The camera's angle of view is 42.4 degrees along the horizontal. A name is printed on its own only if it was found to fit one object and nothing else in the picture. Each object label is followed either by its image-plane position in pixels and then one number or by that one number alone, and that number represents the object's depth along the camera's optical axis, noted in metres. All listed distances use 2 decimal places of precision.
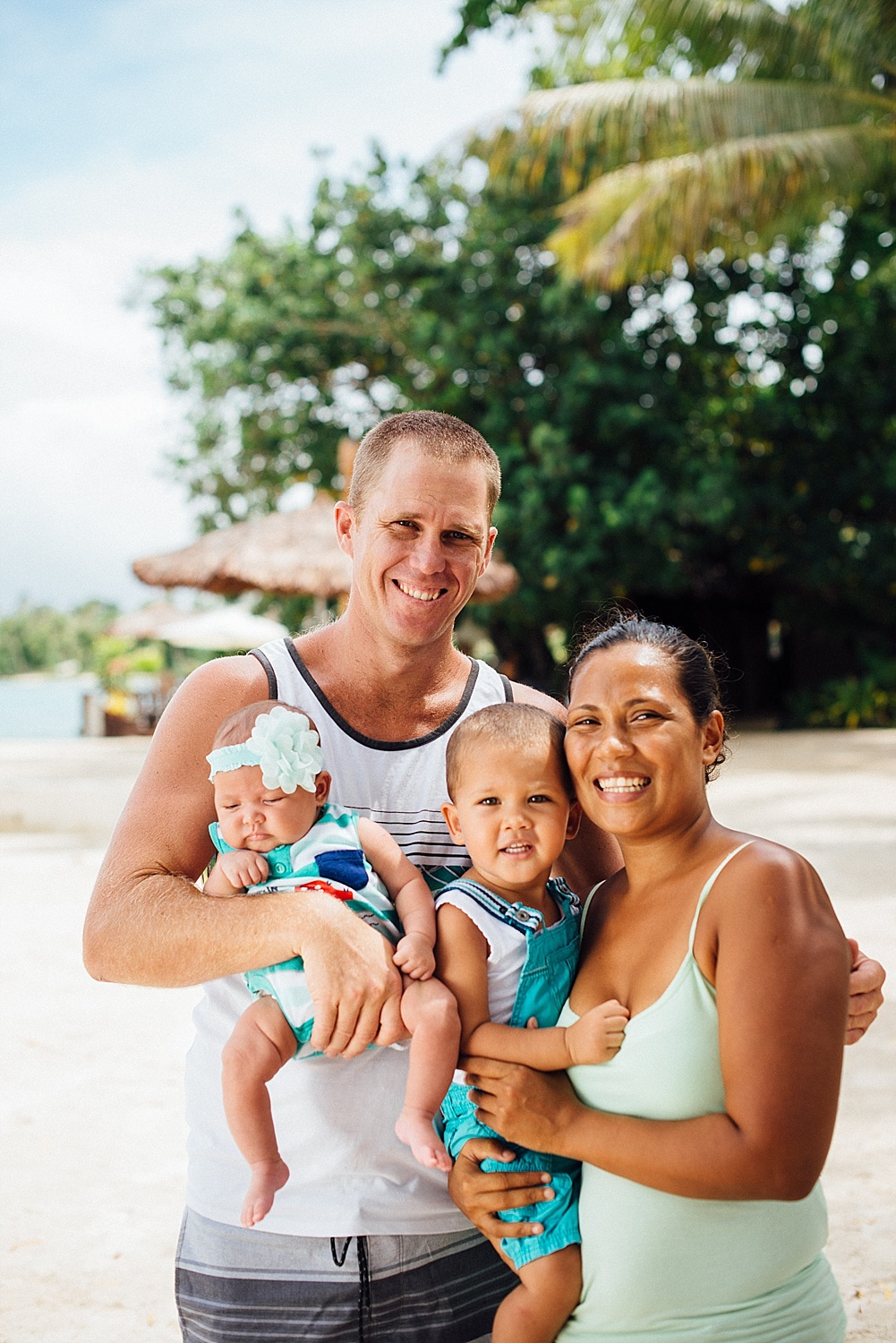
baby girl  1.99
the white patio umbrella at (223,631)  23.78
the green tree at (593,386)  17.69
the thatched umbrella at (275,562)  15.62
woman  1.72
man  2.03
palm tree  13.05
